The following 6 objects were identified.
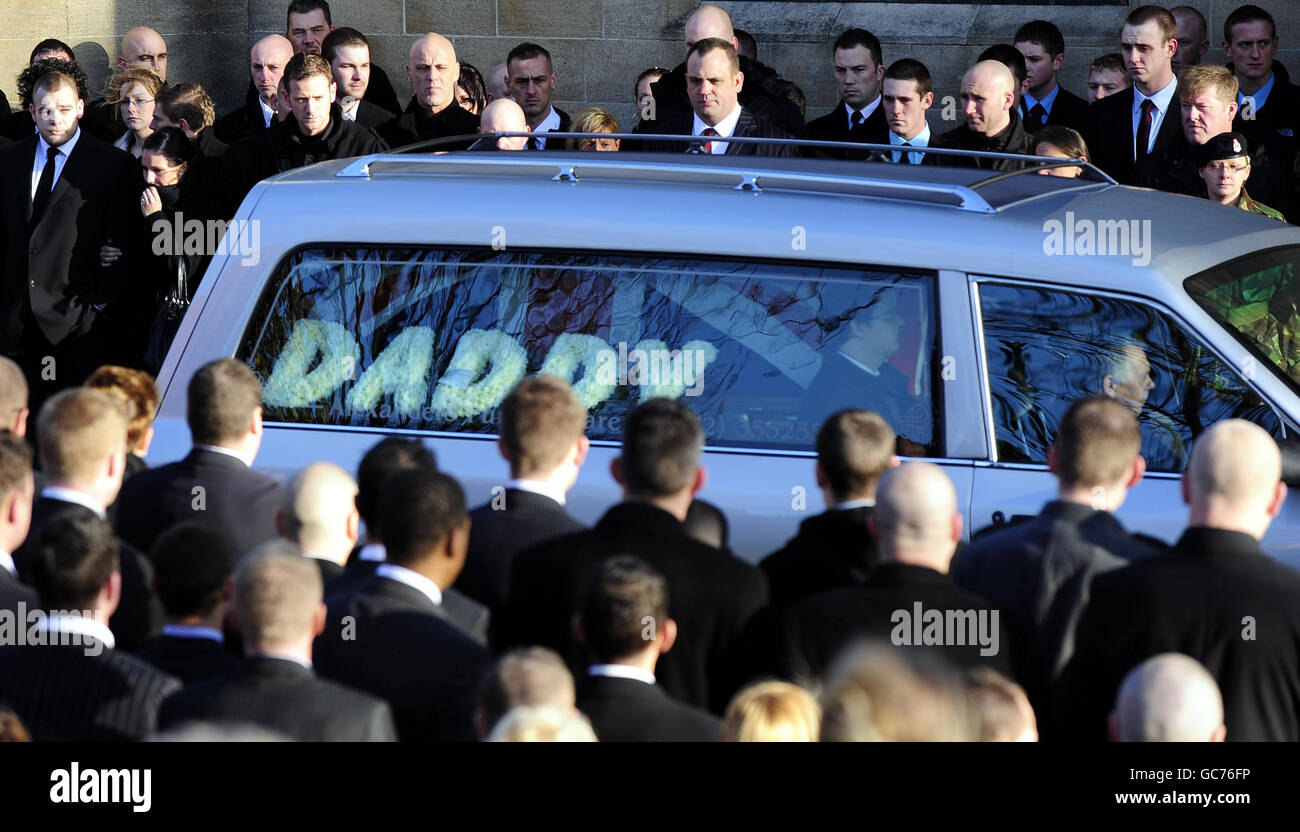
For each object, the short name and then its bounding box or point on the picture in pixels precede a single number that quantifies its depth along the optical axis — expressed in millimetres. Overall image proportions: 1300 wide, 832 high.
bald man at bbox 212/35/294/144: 10898
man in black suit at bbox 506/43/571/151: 11047
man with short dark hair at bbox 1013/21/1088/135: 10891
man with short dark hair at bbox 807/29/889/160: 10625
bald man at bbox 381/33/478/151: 10992
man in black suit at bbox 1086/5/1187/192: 9789
